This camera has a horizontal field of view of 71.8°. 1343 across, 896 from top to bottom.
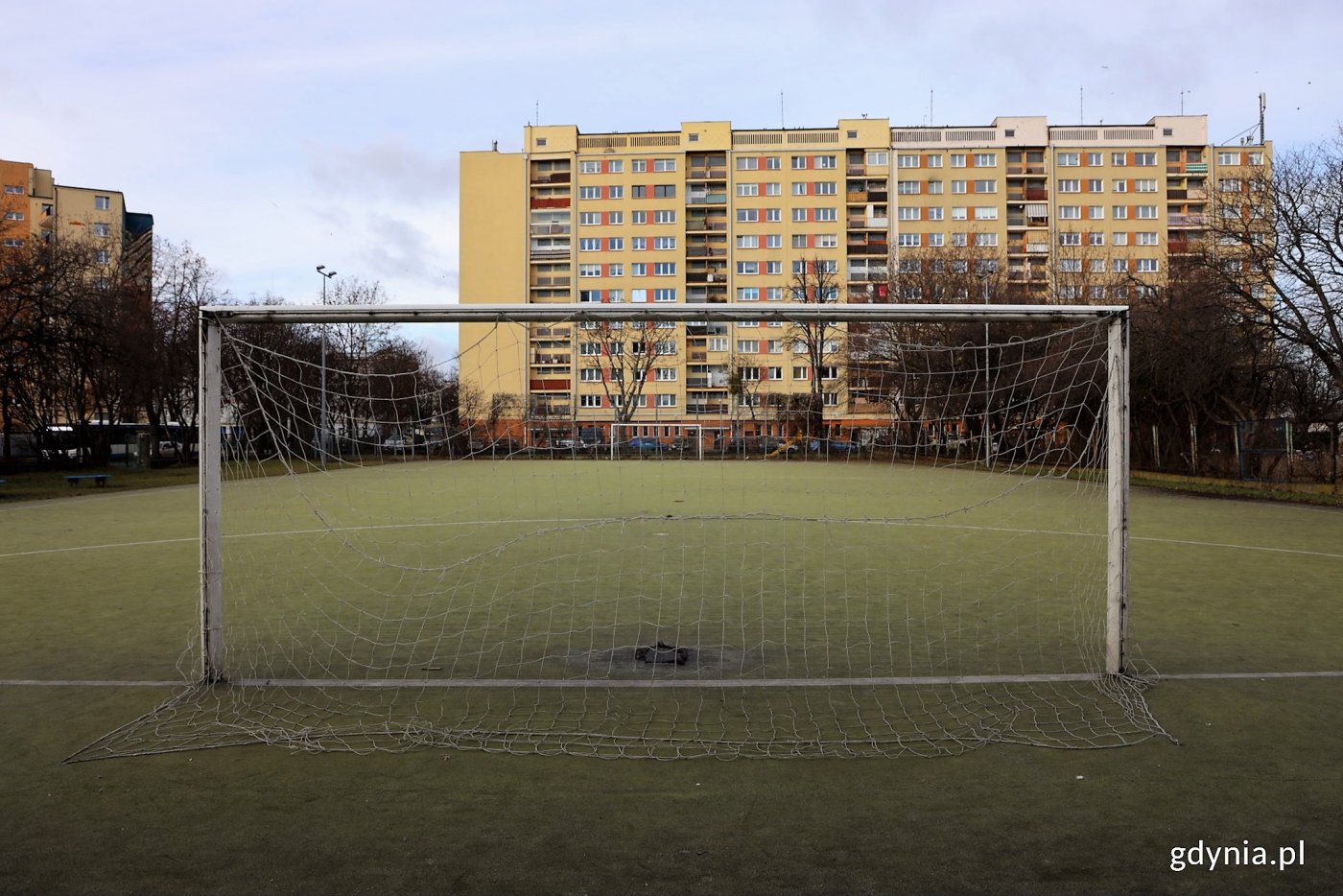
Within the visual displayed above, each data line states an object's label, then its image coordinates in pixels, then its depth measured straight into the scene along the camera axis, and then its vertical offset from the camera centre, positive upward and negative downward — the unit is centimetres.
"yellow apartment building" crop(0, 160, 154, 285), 7112 +1926
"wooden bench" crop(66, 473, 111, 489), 2402 -115
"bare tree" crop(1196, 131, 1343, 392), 2164 +432
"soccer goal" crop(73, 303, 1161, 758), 512 -156
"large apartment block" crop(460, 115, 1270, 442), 7619 +1939
